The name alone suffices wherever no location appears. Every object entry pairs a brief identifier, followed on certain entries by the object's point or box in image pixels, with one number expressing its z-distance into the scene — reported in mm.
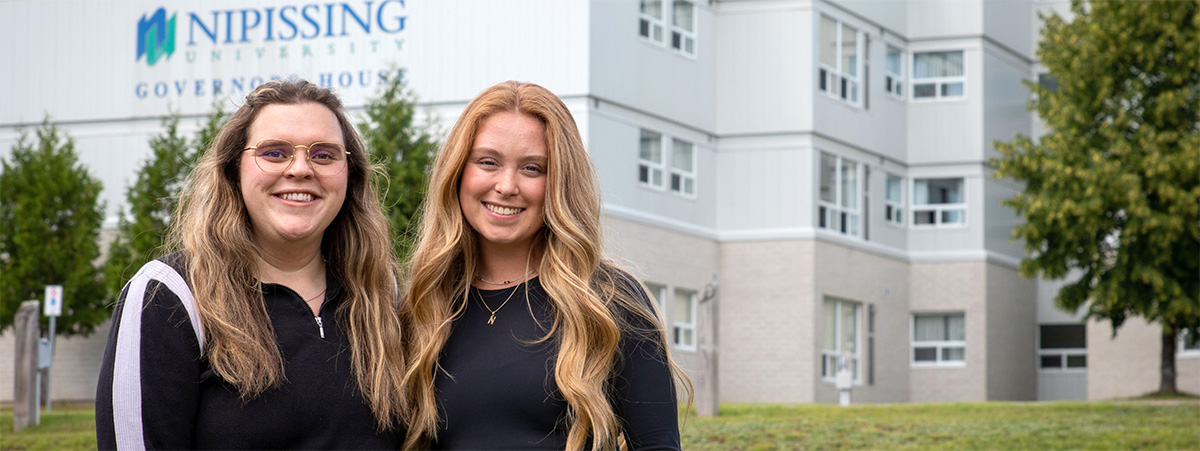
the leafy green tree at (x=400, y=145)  19422
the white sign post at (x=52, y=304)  19816
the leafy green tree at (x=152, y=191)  24234
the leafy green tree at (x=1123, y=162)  26422
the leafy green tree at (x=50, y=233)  26125
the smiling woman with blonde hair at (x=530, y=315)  3980
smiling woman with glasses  3668
